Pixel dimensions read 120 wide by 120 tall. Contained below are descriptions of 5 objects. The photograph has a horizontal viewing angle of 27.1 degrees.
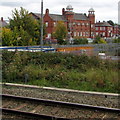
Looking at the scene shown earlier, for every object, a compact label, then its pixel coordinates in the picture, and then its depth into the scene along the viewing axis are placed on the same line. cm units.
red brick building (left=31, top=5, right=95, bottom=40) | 6331
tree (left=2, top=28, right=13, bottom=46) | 3197
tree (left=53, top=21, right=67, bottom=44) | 4472
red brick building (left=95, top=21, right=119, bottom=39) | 8144
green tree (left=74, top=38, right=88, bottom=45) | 4412
